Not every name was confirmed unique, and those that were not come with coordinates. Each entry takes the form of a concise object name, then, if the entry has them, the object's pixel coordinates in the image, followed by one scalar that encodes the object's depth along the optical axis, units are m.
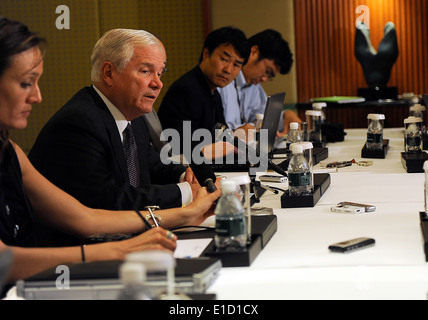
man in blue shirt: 5.03
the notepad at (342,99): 5.90
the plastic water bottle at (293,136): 3.67
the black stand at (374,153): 3.55
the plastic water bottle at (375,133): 3.64
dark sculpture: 6.30
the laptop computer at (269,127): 3.24
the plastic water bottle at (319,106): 4.45
